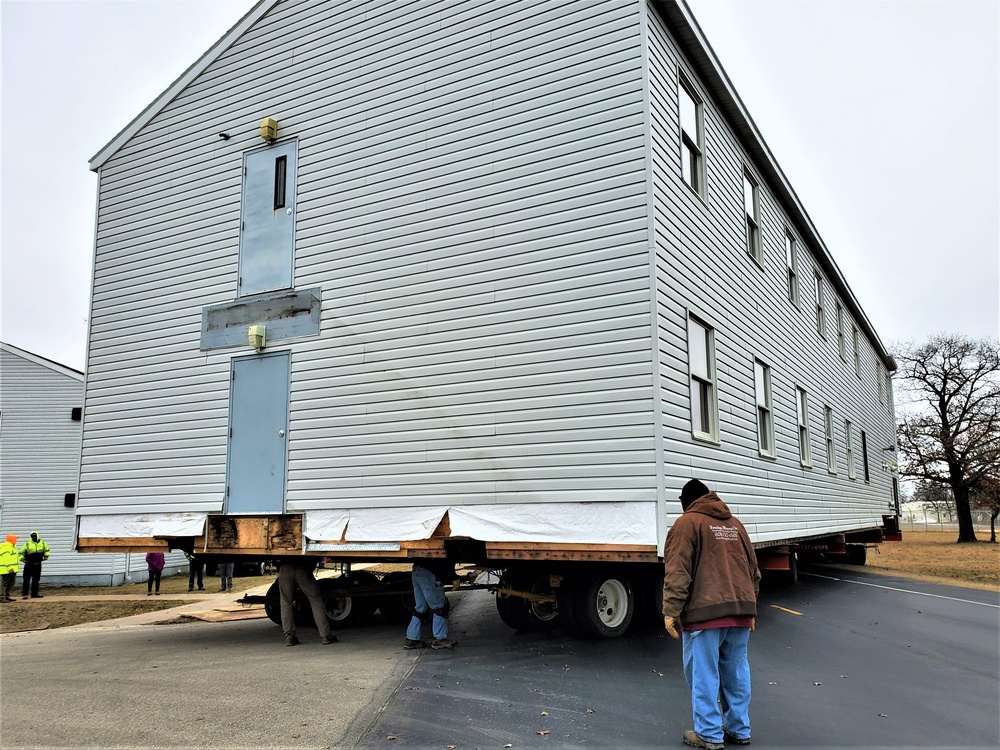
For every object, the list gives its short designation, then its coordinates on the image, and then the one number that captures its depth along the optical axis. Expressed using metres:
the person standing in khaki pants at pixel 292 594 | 11.10
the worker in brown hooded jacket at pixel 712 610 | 5.94
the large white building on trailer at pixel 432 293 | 9.44
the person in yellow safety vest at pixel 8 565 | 21.22
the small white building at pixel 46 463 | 26.08
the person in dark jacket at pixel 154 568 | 22.56
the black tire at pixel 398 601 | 12.42
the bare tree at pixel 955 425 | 50.62
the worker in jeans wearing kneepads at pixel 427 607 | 10.28
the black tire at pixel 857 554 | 26.66
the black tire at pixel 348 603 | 12.39
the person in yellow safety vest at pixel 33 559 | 22.31
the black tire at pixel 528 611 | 10.96
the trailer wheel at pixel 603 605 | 10.12
